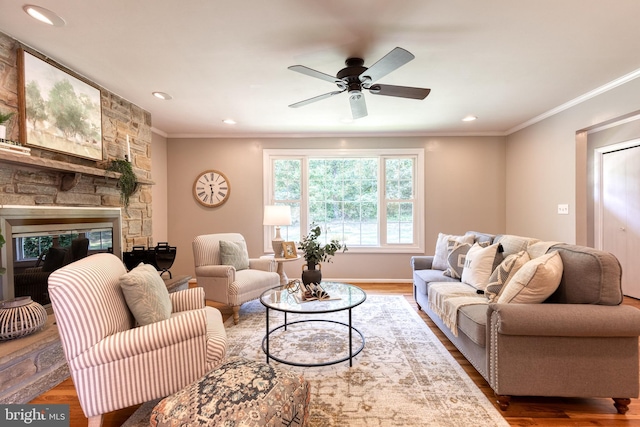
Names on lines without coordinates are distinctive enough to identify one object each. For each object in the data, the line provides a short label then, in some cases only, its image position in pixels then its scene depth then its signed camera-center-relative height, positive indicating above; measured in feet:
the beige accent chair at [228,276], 10.00 -2.34
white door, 11.75 -0.09
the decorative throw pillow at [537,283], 5.71 -1.44
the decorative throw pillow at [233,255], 11.21 -1.66
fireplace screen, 7.04 -1.09
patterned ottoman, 3.73 -2.56
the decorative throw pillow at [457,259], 9.62 -1.62
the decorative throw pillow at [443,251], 10.31 -1.50
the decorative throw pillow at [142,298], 5.33 -1.57
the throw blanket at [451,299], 7.25 -2.33
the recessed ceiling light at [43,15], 5.76 +4.06
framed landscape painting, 7.08 +2.84
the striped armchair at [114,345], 4.60 -2.20
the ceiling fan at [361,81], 6.65 +3.24
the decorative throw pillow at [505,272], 6.79 -1.46
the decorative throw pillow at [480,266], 8.30 -1.63
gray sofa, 5.27 -2.48
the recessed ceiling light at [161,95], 9.94 +4.09
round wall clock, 15.28 +1.29
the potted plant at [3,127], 5.99 +1.90
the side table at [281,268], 12.13 -2.43
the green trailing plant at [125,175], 9.78 +1.29
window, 15.48 +0.81
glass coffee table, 6.99 -2.31
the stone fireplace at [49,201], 5.96 +0.37
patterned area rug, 5.45 -3.79
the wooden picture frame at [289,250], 12.26 -1.59
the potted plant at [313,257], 8.52 -1.33
